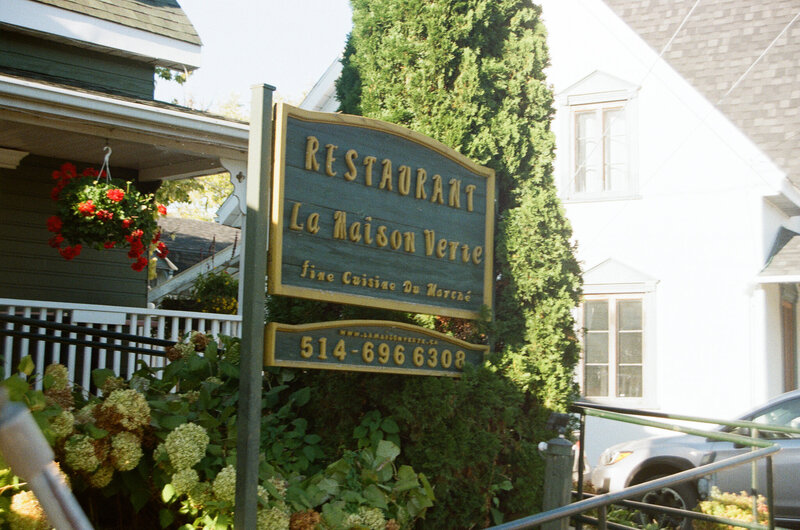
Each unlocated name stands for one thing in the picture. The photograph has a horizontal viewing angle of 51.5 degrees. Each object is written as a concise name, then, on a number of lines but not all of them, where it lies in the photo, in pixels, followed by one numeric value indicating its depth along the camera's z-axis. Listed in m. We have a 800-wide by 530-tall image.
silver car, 7.34
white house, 11.62
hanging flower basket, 7.98
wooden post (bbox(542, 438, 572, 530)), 3.42
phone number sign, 3.14
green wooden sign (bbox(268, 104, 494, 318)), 3.18
